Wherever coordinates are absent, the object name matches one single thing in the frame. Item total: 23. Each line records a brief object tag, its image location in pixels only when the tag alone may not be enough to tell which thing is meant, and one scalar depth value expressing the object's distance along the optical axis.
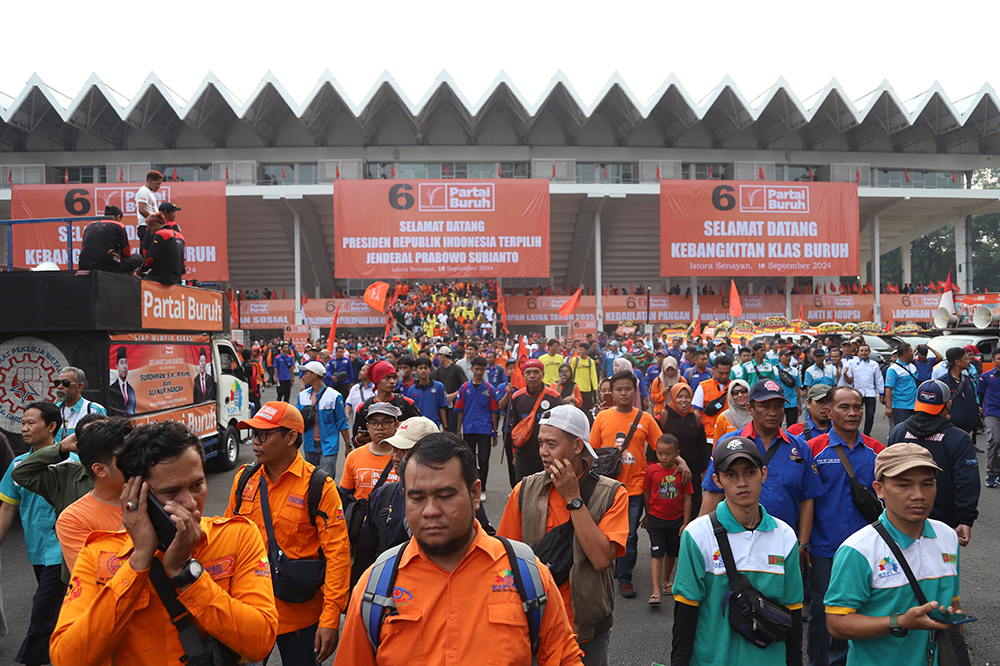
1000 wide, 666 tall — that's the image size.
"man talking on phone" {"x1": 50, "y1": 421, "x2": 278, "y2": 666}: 1.60
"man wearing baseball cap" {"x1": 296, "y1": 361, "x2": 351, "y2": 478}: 6.70
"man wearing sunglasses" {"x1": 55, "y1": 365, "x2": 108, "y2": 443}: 4.53
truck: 6.12
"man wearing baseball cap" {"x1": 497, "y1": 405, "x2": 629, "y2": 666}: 2.28
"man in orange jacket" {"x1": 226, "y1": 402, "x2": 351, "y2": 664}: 2.72
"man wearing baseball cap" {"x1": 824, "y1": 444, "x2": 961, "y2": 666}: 2.14
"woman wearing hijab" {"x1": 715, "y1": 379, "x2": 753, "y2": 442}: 4.84
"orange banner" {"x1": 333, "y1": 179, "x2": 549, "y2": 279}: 25.27
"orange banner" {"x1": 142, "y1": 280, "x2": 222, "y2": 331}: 7.12
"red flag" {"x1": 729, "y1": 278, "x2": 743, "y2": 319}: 20.27
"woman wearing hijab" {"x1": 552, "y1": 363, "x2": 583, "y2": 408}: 7.38
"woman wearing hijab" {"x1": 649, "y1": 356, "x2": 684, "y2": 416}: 7.07
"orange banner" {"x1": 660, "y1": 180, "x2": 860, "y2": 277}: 26.30
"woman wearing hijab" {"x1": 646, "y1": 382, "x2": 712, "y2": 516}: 4.98
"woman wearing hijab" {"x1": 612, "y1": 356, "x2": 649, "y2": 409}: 5.07
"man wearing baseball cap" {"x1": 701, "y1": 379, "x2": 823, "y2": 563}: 3.31
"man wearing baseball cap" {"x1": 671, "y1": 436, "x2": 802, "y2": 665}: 2.22
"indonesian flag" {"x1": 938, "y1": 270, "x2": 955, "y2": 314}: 20.72
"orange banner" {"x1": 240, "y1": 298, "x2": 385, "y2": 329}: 25.95
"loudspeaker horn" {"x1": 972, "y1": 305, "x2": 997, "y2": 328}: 14.83
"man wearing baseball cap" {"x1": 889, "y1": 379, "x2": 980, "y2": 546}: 3.45
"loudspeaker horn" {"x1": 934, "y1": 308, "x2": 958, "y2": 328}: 15.62
